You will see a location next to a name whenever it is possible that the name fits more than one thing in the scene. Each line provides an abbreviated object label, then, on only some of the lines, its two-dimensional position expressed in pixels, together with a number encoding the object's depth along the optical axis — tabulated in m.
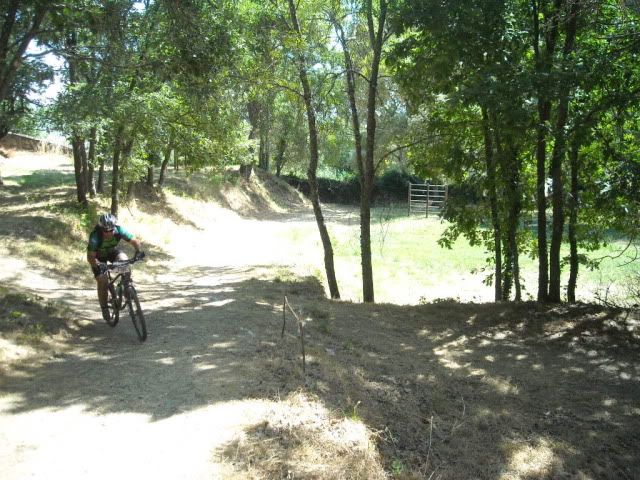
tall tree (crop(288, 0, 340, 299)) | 11.76
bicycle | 7.29
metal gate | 38.93
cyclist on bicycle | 7.45
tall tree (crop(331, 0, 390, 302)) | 11.94
